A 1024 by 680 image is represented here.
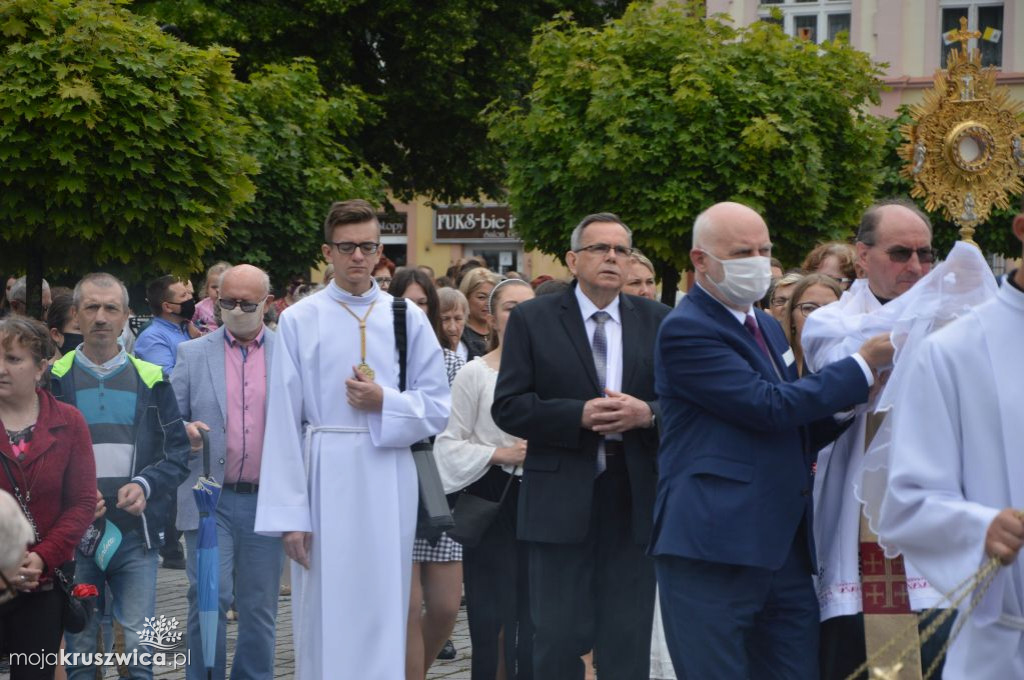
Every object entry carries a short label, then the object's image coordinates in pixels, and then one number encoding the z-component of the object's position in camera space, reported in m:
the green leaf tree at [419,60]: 26.36
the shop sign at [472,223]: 44.03
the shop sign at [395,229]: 44.97
